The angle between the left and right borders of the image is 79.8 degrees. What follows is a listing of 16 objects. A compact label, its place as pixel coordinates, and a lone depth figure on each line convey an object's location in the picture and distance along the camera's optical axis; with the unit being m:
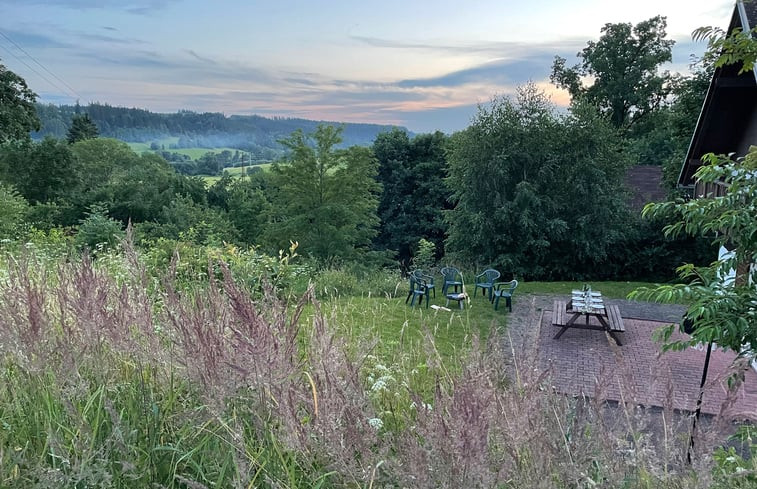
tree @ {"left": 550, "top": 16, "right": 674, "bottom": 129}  24.98
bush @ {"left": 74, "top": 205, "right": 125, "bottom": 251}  10.00
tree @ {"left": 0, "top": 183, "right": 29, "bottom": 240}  11.05
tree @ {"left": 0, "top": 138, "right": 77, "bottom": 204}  21.12
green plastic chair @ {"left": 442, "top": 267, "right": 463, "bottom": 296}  9.54
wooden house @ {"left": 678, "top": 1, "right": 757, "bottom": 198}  8.09
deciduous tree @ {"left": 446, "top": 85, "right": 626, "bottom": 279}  14.38
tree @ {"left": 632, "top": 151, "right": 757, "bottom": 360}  2.60
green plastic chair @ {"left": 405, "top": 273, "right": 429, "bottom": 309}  9.06
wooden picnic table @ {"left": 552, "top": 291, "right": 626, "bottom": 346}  7.64
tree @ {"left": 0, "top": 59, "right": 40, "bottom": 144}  19.62
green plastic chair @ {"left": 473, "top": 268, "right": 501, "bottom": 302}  9.98
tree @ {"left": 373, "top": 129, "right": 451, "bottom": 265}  23.66
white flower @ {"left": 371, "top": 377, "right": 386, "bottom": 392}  1.80
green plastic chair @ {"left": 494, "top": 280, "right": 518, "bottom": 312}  9.34
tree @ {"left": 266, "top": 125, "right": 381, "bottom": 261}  16.14
